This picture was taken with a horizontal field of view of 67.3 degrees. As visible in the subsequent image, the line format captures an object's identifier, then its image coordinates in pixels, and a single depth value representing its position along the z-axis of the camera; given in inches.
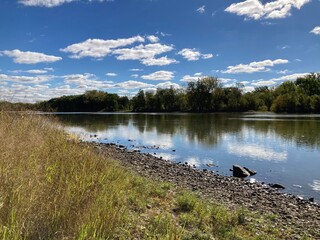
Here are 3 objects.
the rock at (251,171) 574.5
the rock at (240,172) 550.1
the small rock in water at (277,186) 470.7
